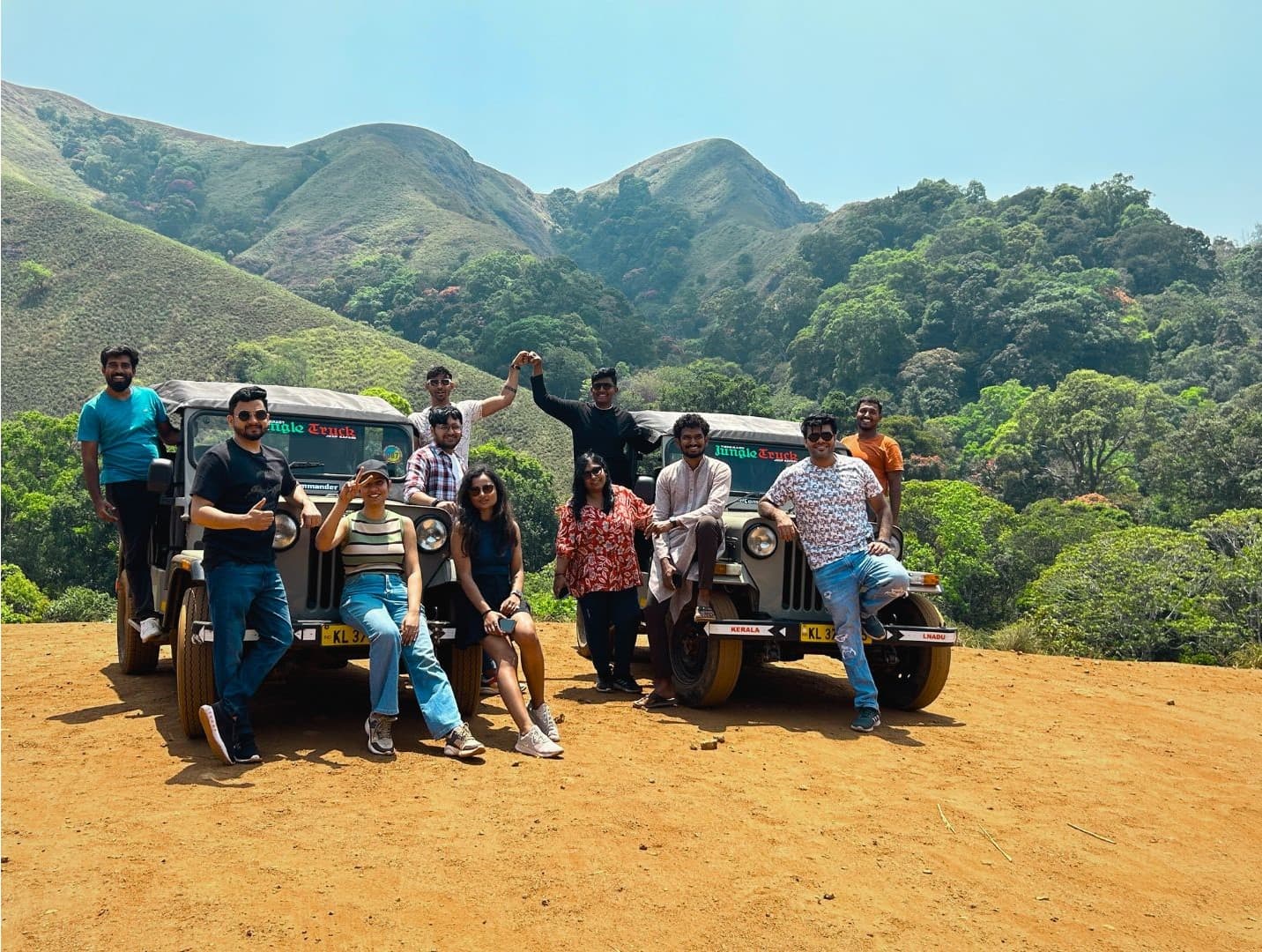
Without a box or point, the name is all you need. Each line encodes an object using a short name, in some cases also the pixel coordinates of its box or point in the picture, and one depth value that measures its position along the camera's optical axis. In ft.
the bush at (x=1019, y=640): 43.93
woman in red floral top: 25.77
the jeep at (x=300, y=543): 20.29
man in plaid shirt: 23.90
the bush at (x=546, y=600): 73.93
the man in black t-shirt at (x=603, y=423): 28.09
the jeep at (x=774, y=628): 24.29
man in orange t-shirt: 27.94
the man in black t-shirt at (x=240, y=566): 18.79
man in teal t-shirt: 23.62
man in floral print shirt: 23.71
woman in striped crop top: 19.99
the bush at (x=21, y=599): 83.23
